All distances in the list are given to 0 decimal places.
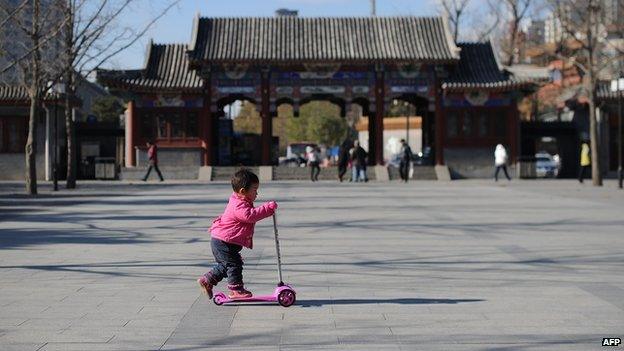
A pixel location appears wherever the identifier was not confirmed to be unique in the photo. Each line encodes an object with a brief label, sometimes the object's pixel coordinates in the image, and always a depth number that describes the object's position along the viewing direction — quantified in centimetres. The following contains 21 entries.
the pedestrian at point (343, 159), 4228
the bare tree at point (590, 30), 3478
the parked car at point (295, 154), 6673
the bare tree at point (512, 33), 5700
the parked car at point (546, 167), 4887
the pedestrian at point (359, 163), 4075
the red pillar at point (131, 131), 4483
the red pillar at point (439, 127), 4522
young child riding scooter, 950
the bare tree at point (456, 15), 5916
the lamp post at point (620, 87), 3378
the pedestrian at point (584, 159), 3788
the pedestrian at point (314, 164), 4281
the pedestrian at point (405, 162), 4100
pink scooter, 939
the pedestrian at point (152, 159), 4106
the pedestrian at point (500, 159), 4112
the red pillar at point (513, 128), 4509
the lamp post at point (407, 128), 5915
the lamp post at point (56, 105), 3228
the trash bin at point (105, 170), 4431
